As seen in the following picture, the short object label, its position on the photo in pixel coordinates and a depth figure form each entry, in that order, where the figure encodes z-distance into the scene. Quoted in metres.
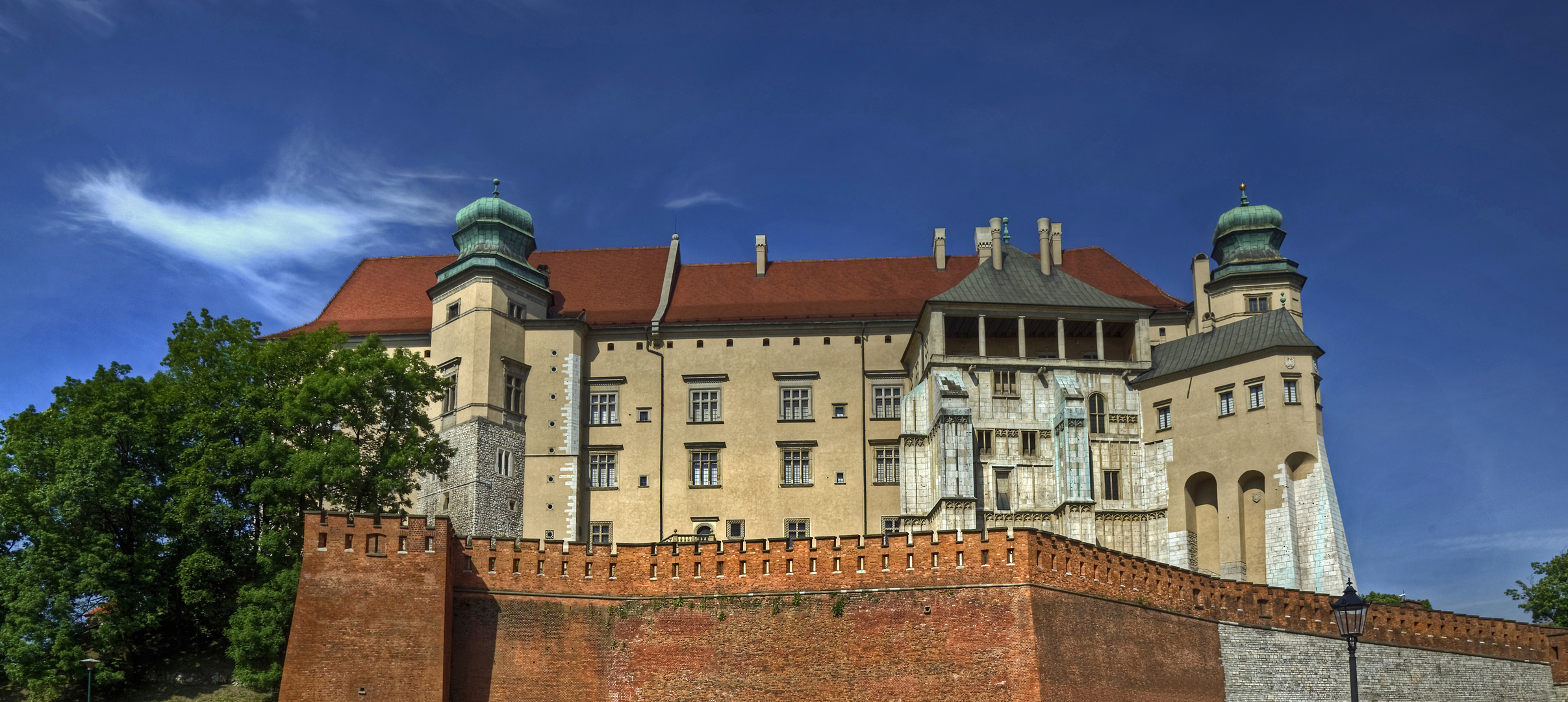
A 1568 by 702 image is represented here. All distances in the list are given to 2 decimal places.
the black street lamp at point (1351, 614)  24.94
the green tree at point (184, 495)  38.47
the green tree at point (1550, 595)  54.56
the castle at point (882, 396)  49.22
